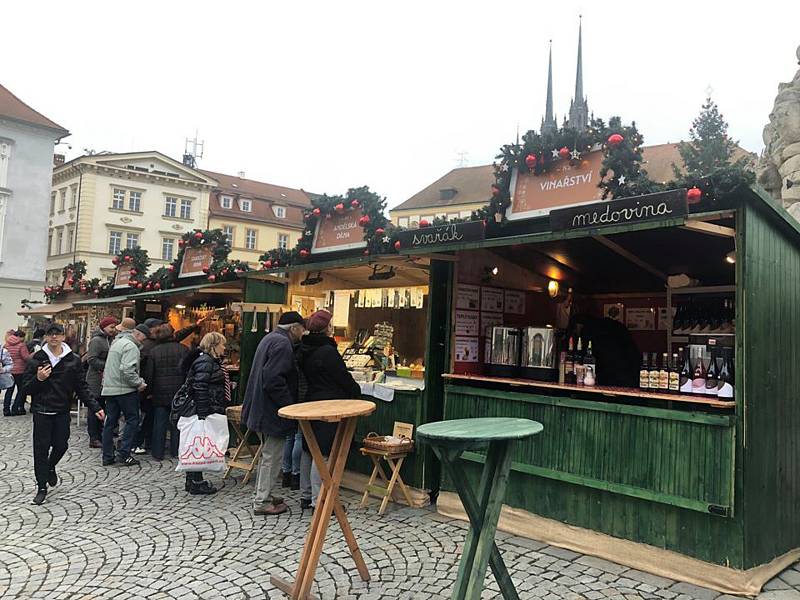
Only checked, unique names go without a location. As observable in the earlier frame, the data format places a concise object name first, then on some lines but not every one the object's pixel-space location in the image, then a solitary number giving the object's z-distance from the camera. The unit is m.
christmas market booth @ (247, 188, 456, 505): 5.93
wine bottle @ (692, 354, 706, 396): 4.15
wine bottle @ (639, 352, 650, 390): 4.40
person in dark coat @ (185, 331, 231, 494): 5.91
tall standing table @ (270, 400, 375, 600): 3.56
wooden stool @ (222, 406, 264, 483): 6.39
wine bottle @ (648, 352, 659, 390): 4.36
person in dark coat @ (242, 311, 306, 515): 5.20
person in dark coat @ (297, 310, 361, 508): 5.25
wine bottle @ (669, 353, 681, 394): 4.27
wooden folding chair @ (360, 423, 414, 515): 5.41
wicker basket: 5.50
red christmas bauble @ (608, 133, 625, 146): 4.40
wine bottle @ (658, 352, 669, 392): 4.31
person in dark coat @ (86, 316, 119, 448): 8.38
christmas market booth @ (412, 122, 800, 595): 3.87
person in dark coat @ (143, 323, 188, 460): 7.42
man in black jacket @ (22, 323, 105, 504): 5.67
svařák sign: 5.00
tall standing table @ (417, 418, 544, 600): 2.73
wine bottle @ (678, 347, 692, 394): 4.22
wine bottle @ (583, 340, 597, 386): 4.82
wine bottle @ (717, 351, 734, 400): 3.94
